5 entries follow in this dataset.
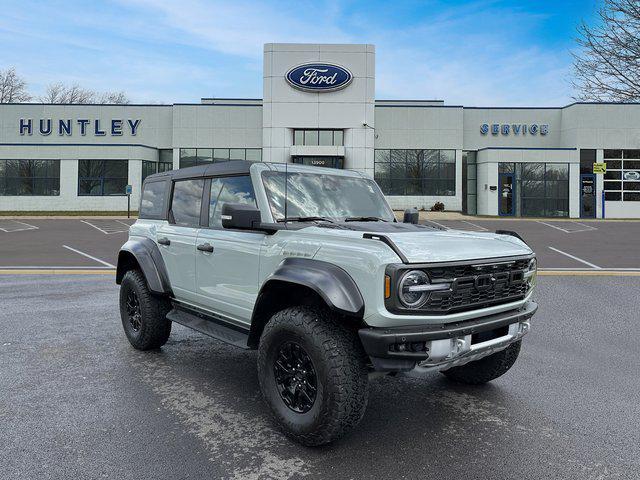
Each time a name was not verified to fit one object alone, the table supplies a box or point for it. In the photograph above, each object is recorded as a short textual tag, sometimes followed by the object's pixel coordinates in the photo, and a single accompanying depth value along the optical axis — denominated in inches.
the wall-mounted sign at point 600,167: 1449.1
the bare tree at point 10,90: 2459.4
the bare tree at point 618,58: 558.8
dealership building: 1405.0
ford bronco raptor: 120.9
